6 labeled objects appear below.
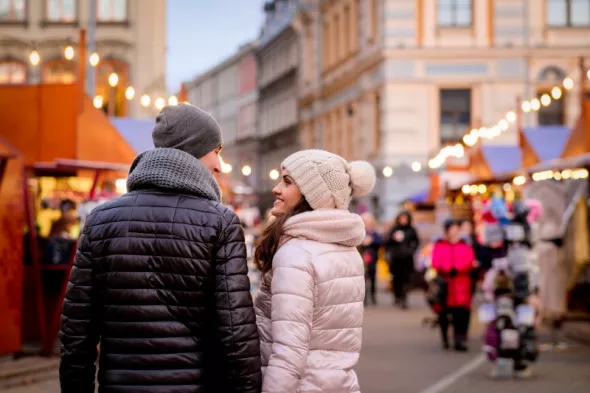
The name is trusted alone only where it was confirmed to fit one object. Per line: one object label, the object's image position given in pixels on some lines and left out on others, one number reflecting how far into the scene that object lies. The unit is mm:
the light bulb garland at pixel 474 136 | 29880
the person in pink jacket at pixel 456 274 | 18344
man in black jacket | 4680
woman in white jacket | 5141
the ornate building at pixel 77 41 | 38094
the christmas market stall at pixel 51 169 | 16016
